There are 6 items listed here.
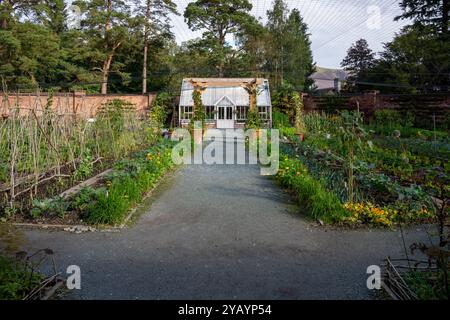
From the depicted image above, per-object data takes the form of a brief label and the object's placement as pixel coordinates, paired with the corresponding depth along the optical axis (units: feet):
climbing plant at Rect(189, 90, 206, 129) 58.90
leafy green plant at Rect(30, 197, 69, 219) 17.47
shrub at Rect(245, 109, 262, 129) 61.29
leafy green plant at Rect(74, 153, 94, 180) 24.80
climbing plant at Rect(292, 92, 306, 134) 52.43
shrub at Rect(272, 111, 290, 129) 75.78
